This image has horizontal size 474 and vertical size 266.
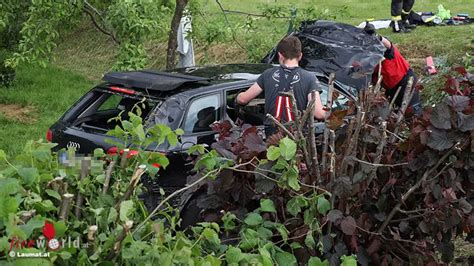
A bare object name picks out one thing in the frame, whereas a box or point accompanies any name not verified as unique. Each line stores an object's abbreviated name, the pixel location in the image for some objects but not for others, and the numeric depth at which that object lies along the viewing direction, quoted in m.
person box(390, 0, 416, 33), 14.38
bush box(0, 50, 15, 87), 14.14
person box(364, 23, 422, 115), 8.60
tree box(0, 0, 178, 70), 8.42
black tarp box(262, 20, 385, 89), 9.17
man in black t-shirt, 5.79
